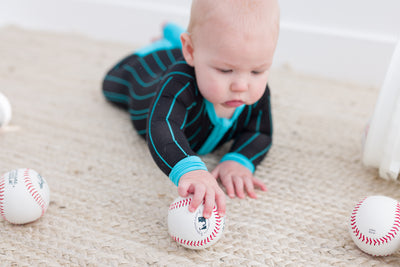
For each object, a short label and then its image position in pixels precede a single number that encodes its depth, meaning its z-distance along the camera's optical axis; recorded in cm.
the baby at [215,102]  77
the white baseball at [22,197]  75
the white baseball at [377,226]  72
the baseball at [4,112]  108
